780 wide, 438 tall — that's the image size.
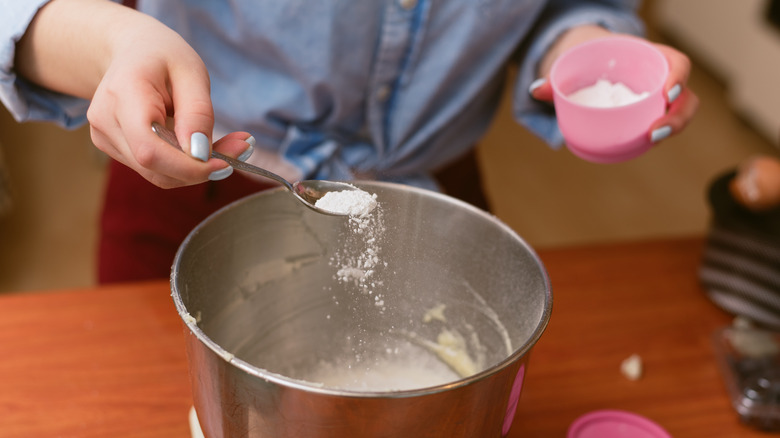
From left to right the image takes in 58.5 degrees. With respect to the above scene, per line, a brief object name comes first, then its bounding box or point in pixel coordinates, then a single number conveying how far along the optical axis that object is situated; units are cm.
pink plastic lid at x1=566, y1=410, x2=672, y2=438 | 67
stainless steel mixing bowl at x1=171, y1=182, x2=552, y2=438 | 42
